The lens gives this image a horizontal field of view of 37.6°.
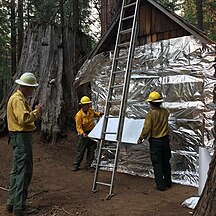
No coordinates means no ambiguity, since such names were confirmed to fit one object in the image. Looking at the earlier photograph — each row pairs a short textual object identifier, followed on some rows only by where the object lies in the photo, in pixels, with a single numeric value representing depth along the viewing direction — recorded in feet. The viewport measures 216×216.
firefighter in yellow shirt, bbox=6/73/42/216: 14.98
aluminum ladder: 18.76
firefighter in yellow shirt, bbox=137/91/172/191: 20.56
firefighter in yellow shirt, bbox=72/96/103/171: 25.83
